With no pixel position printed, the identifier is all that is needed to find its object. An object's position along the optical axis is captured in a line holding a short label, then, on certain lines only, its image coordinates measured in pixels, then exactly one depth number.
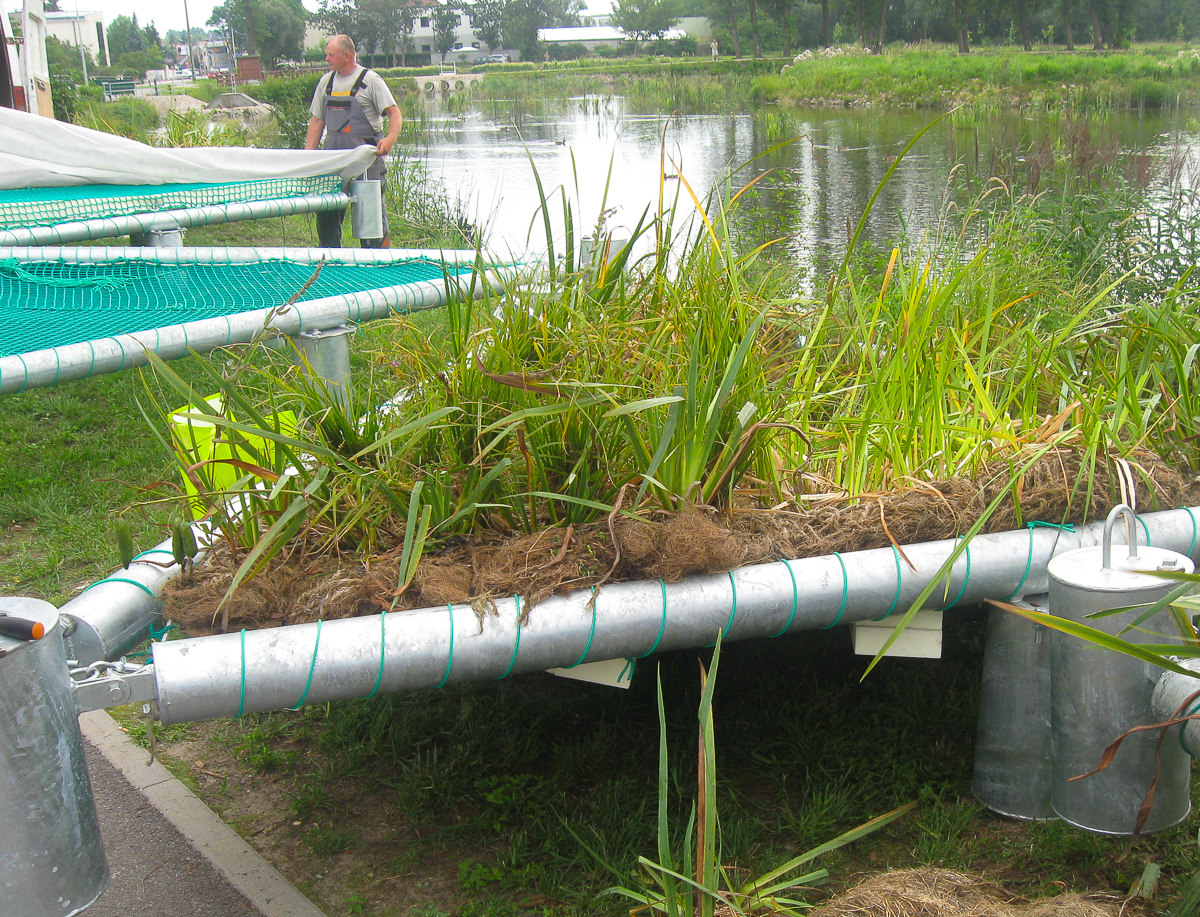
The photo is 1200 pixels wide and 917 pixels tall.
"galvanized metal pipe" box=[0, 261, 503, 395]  3.39
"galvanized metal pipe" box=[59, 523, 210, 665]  2.00
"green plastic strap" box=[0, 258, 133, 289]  4.77
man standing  8.36
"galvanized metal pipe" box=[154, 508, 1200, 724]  1.90
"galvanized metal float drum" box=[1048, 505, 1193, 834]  1.97
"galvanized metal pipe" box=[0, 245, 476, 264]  5.25
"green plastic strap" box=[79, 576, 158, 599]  2.20
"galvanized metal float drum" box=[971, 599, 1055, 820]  2.32
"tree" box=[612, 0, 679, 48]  79.88
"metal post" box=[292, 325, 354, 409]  3.84
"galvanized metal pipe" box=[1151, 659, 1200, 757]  1.80
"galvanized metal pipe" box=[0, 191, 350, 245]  5.80
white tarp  6.70
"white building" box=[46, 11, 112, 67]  96.69
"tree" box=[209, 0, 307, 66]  78.25
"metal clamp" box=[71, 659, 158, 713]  1.83
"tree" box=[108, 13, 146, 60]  122.19
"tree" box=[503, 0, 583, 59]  95.38
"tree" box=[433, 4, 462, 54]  96.88
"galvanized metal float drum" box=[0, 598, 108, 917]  1.63
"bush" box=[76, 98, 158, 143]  13.80
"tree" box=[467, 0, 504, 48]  96.12
